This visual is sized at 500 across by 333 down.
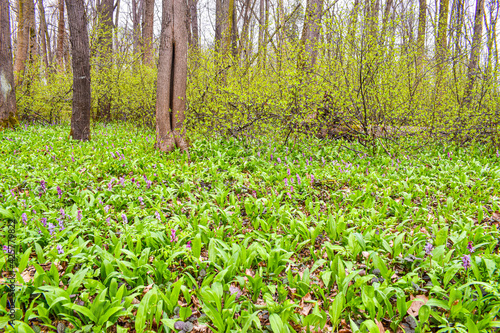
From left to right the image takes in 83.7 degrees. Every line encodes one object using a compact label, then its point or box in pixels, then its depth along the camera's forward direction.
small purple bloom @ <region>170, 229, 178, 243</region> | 2.38
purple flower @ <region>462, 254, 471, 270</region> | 1.97
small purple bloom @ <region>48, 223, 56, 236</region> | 2.33
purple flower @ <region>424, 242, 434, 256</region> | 2.10
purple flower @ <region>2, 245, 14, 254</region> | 2.22
